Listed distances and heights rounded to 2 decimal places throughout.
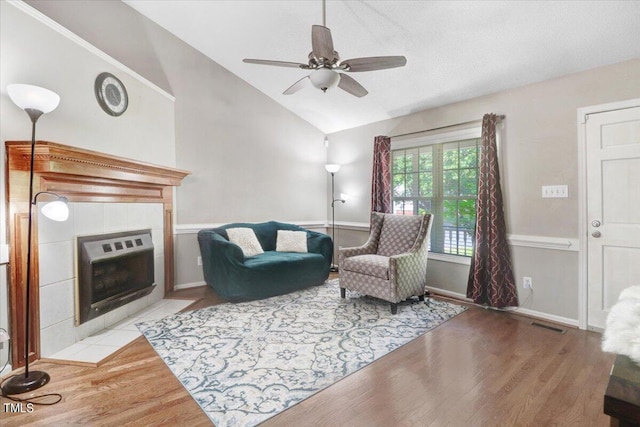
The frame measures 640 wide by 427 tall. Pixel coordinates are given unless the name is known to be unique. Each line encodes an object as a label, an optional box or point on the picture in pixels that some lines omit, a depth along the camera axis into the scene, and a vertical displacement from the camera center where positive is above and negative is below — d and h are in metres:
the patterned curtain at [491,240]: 3.16 -0.29
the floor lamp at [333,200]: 4.88 +0.23
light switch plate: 2.85 +0.20
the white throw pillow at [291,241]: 4.21 -0.37
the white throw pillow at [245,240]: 3.93 -0.33
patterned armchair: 3.11 -0.51
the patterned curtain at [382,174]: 4.39 +0.58
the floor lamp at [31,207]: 1.83 +0.06
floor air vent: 2.71 -1.05
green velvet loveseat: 3.38 -0.61
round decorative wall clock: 2.80 +1.16
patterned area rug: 1.82 -1.04
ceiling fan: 2.06 +1.10
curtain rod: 3.23 +1.06
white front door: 2.52 +0.05
